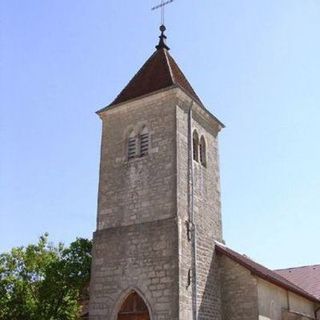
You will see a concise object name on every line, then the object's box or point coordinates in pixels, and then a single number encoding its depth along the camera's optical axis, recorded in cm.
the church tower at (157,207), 1381
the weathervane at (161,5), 1970
